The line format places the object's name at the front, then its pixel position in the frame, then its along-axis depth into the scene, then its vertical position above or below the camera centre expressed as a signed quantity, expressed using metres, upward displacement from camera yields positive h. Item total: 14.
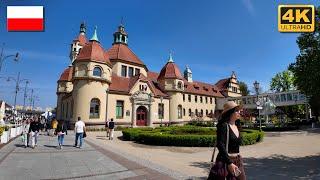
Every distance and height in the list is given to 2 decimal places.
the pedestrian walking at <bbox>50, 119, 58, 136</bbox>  19.64 -1.35
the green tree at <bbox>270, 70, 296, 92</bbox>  52.06 +7.41
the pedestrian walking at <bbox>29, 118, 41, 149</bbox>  12.87 -1.29
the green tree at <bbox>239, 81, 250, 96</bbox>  67.71 +7.16
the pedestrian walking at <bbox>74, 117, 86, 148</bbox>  13.38 -1.30
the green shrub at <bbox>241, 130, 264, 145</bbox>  15.55 -2.22
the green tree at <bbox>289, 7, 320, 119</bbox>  8.86 +2.04
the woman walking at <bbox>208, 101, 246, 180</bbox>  3.49 -0.66
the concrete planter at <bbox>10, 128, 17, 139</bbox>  18.44 -2.24
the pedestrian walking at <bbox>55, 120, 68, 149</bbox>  13.26 -1.43
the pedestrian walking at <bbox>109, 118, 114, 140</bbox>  19.51 -1.79
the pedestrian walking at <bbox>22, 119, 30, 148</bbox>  13.32 -1.98
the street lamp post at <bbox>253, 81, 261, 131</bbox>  25.62 +3.15
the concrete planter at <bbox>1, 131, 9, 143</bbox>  14.55 -2.04
